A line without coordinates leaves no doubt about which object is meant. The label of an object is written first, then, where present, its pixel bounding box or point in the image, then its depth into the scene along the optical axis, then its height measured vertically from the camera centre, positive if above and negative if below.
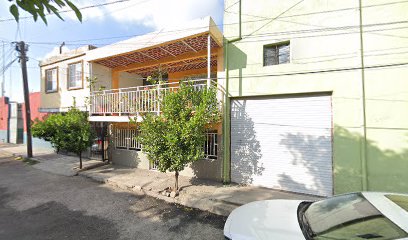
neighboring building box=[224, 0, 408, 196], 5.43 +0.70
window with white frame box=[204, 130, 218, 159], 7.48 -0.94
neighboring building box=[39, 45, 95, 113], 10.78 +2.28
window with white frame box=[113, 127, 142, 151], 9.38 -0.85
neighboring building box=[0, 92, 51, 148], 16.59 +0.26
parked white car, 2.02 -1.20
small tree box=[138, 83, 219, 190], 5.70 -0.24
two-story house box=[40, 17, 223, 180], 7.37 +2.27
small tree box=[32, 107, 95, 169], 8.31 -0.46
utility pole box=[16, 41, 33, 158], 11.82 +2.48
